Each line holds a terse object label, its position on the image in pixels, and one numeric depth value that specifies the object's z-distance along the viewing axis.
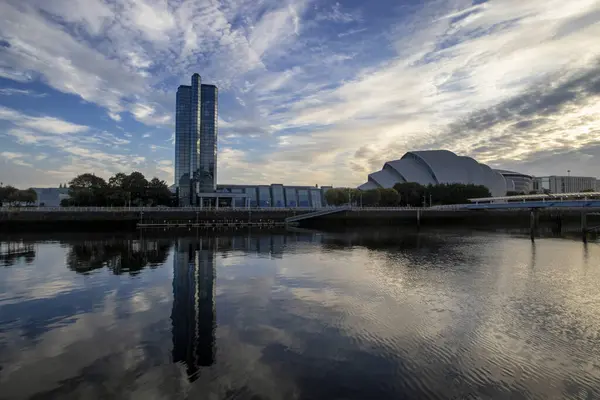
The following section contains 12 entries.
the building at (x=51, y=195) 100.18
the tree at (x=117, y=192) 59.87
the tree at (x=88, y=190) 60.94
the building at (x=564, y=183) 173.12
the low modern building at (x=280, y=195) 100.44
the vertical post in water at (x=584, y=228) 33.61
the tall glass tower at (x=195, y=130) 104.19
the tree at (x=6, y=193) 65.61
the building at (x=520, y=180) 149.12
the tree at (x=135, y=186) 62.62
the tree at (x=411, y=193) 80.19
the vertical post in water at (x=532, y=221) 36.27
